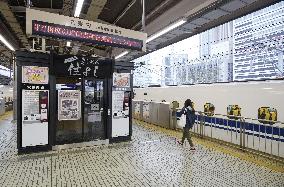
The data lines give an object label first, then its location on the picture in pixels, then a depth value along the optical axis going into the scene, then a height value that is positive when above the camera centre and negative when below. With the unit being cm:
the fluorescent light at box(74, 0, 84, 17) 614 +236
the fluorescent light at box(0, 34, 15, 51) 936 +216
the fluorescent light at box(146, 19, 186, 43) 673 +195
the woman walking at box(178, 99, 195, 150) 744 -68
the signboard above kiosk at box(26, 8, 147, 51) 504 +149
